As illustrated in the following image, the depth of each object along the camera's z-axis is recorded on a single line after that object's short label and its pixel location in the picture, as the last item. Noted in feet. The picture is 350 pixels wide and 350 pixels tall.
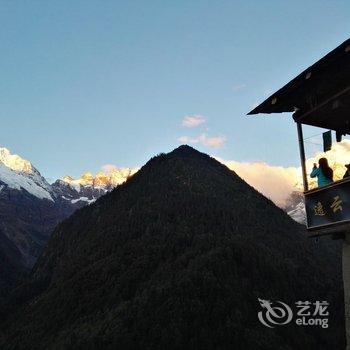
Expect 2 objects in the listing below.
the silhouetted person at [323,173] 52.95
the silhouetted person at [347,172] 51.16
